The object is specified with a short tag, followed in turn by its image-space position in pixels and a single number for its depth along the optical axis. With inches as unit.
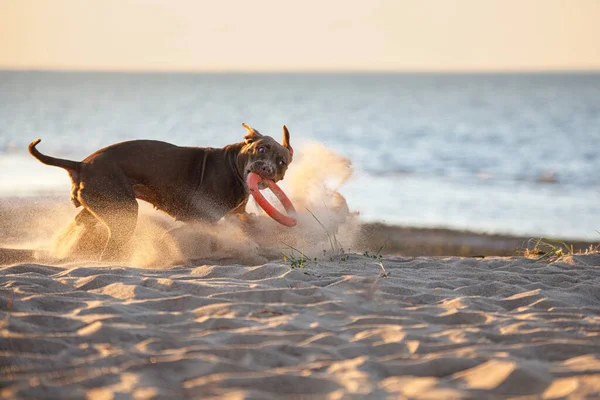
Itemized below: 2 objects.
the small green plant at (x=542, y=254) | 300.0
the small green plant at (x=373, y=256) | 295.2
